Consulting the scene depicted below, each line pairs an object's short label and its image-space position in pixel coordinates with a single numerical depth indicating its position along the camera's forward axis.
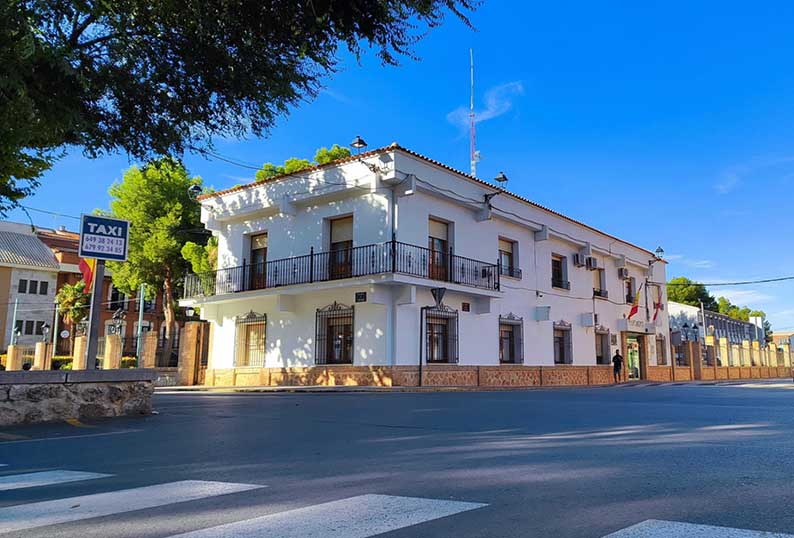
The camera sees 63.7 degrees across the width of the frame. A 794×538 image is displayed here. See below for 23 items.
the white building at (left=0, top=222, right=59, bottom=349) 45.66
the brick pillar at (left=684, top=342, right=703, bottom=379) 39.47
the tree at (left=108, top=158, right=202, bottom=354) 34.03
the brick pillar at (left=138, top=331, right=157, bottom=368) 27.66
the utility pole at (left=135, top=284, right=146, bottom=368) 28.97
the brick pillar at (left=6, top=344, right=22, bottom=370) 34.06
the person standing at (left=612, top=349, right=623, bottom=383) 30.39
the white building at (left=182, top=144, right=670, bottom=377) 21.00
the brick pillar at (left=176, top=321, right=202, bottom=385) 26.34
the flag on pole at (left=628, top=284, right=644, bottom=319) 33.84
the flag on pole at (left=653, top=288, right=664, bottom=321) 36.97
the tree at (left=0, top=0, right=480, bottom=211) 8.32
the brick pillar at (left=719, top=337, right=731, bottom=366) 43.75
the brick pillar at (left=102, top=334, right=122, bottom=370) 27.81
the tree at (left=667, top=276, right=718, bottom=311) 73.31
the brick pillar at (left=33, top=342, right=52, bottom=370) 33.66
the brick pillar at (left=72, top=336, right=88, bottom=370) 30.12
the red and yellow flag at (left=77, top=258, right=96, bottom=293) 16.85
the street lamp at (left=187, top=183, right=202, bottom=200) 34.91
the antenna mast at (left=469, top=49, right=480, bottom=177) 31.23
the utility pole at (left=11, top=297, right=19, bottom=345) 42.22
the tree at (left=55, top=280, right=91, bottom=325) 43.25
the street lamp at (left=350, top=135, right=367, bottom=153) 23.71
